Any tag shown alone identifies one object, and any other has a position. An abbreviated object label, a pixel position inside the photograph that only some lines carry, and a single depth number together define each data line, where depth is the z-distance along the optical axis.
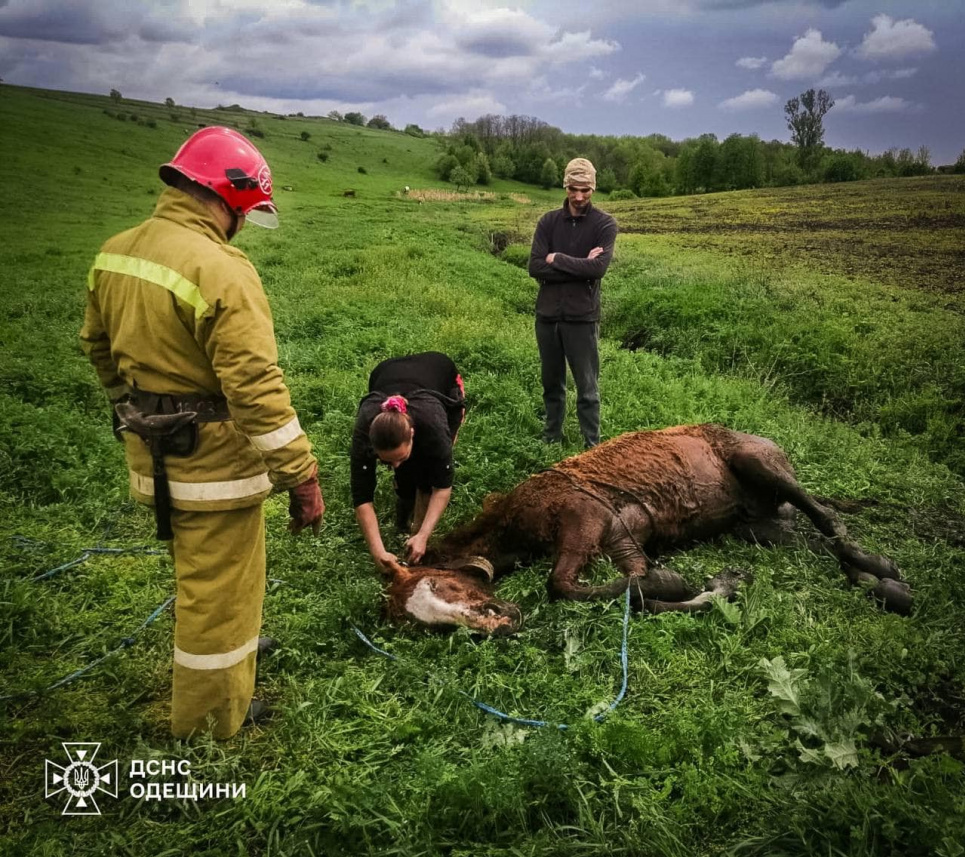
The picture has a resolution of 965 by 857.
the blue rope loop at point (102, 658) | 3.54
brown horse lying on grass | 4.19
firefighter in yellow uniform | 2.80
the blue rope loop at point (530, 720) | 3.26
